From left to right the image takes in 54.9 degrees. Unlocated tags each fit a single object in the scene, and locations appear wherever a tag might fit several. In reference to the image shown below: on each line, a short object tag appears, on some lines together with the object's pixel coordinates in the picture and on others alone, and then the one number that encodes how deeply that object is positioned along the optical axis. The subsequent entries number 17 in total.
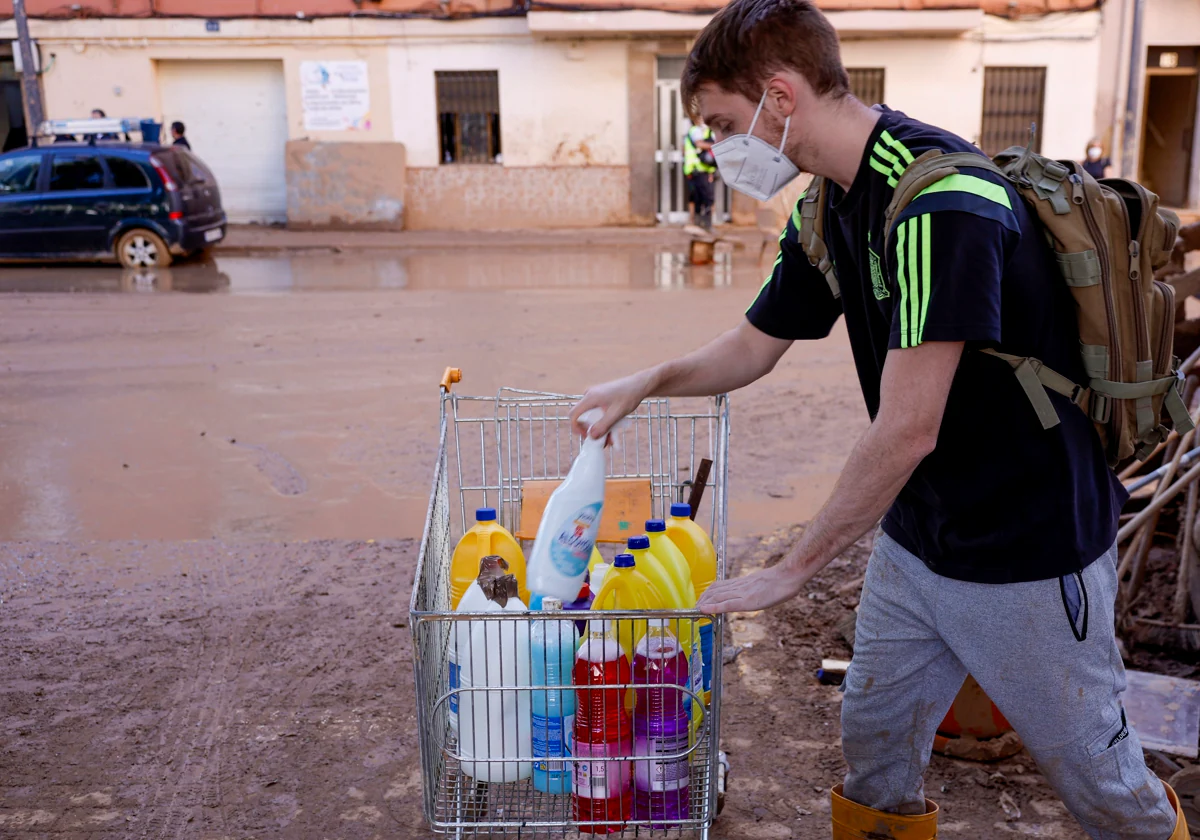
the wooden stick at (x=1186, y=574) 4.17
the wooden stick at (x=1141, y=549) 4.16
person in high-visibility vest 17.81
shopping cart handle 3.26
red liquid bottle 2.58
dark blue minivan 14.75
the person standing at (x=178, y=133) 18.92
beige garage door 20.64
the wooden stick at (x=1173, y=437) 4.67
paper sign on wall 20.16
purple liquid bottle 2.60
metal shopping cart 2.55
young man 2.11
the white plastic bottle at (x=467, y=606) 2.69
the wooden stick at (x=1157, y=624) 4.08
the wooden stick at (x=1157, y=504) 3.79
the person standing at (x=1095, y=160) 18.83
